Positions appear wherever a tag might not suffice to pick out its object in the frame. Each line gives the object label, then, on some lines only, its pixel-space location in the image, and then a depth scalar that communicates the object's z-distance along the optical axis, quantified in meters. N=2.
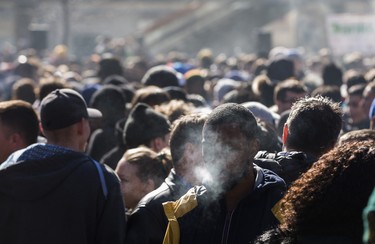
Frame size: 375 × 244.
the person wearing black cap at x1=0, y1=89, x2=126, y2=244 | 6.31
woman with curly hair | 4.28
